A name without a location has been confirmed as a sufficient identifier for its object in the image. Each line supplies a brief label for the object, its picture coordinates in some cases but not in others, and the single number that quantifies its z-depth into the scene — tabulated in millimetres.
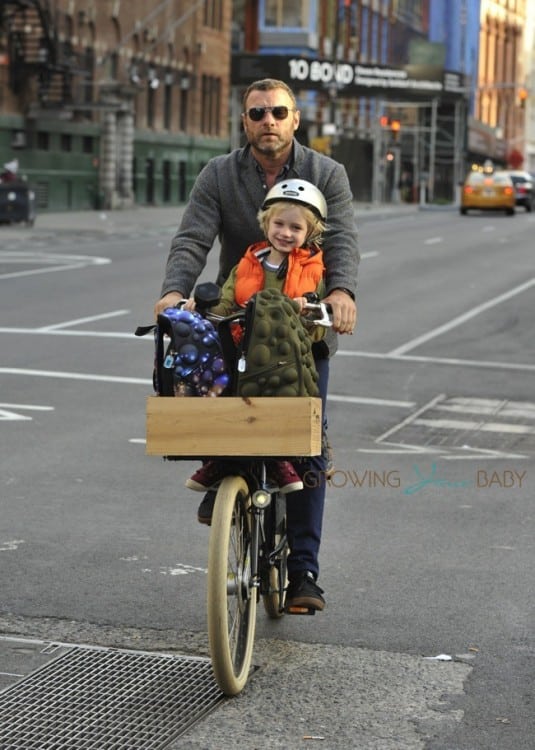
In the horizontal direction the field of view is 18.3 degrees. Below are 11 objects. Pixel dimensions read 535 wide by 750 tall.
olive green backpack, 5500
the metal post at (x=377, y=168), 79625
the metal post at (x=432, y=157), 89062
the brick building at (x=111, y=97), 49281
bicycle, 5203
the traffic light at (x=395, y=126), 79062
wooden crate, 5438
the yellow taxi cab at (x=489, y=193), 60219
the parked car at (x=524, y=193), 66938
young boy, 5742
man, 6062
